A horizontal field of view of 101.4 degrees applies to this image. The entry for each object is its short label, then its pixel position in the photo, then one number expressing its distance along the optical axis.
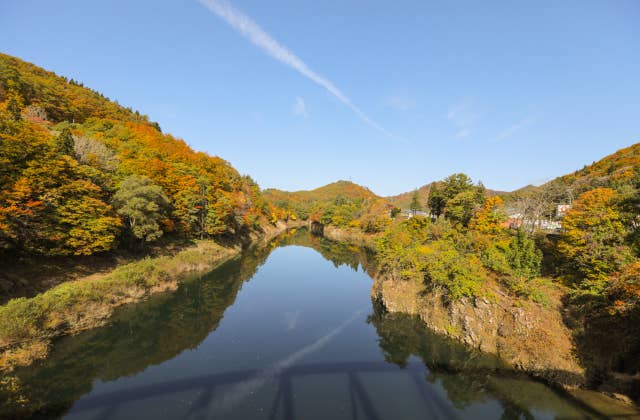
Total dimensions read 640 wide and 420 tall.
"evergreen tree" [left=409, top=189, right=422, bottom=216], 106.93
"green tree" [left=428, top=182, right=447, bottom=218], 62.25
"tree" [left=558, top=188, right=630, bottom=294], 18.89
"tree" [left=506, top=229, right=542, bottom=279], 22.83
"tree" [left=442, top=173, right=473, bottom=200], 56.69
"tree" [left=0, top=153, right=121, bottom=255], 22.55
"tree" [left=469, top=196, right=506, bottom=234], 34.47
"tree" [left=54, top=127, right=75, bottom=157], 29.84
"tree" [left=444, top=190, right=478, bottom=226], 45.59
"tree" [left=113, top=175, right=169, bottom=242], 33.69
